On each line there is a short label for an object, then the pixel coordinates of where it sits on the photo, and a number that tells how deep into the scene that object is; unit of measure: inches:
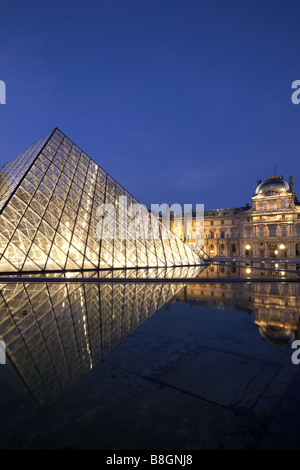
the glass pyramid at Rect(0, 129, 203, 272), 733.9
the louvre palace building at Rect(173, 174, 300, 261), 2209.6
